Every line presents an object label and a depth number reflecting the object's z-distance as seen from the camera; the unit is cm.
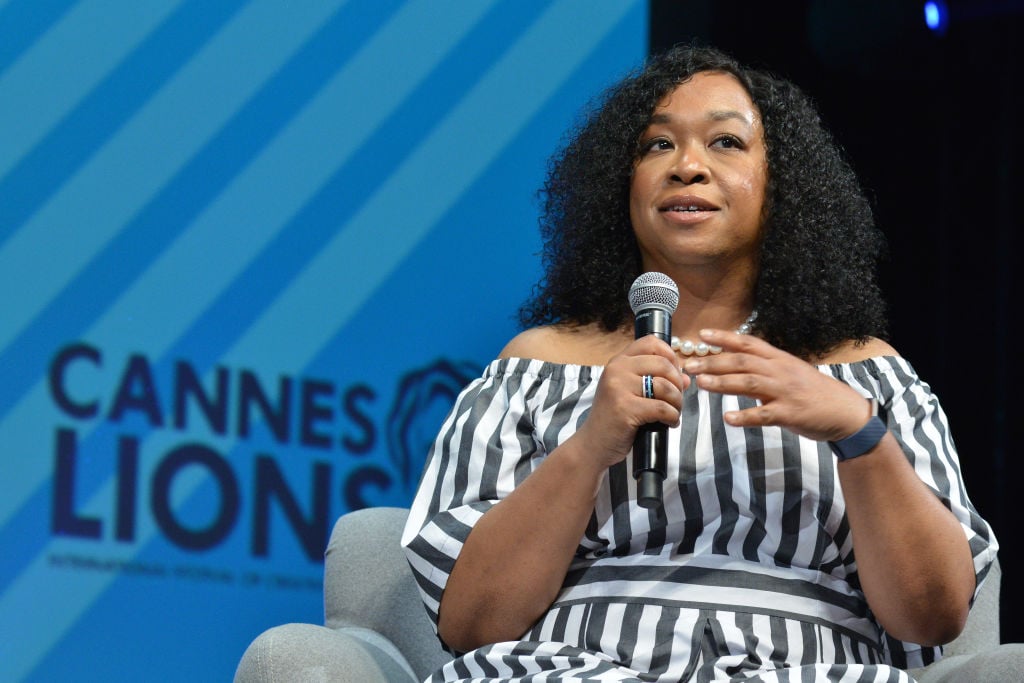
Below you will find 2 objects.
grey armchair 653
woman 636
